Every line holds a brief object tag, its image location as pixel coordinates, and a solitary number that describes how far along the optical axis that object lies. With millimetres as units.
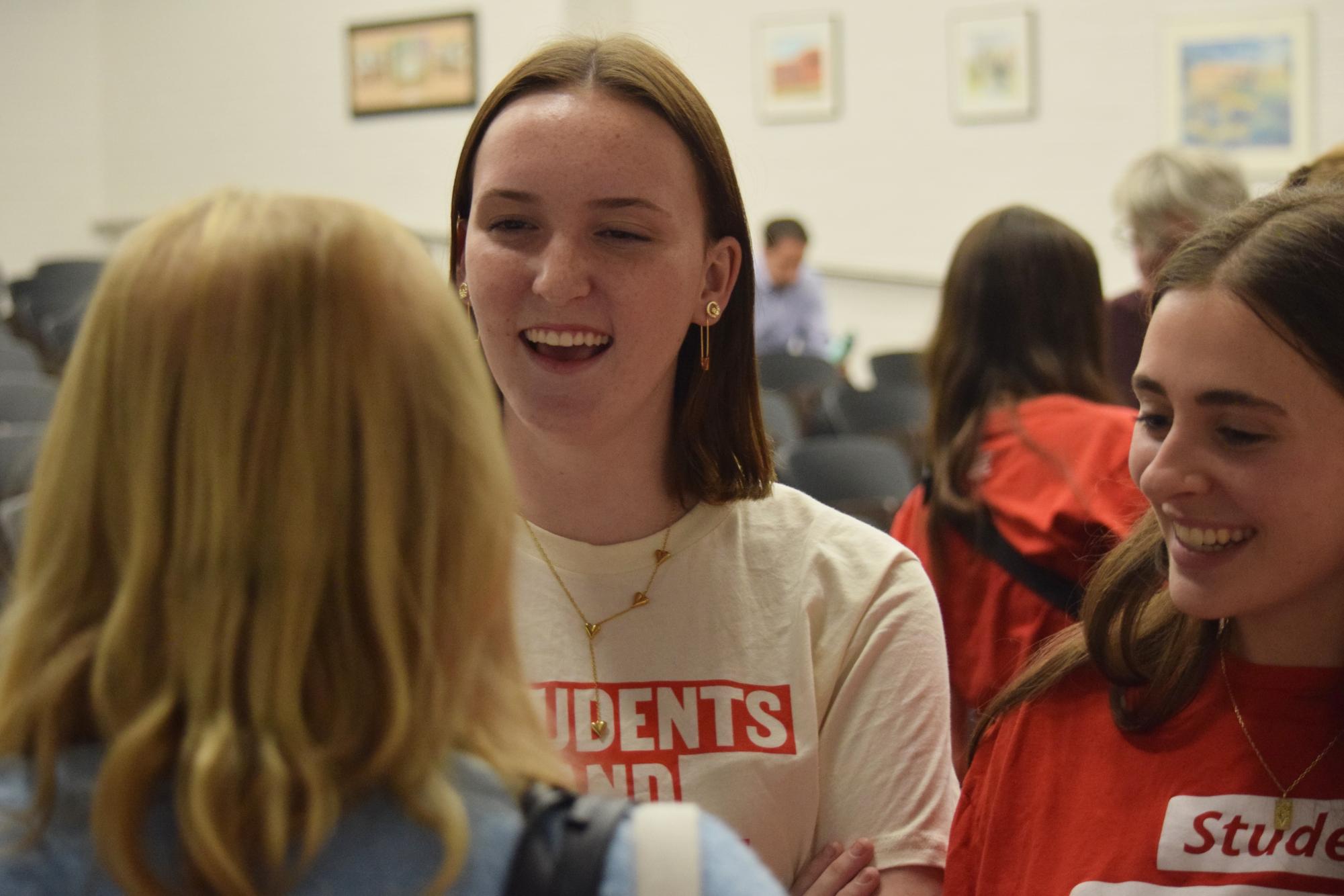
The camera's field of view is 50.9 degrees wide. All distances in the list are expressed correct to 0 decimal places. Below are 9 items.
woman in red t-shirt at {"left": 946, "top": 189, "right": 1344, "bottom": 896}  1338
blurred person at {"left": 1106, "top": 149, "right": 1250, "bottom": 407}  3576
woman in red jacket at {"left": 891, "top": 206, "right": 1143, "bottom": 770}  2594
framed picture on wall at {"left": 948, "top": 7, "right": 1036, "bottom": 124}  9164
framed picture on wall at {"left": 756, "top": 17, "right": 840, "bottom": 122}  9750
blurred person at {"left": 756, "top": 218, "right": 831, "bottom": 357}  8727
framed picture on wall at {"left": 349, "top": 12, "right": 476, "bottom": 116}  10516
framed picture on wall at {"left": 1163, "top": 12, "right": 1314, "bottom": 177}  8484
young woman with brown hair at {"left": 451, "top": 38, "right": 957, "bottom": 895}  1463
